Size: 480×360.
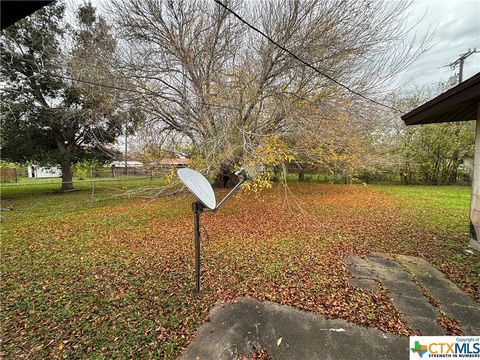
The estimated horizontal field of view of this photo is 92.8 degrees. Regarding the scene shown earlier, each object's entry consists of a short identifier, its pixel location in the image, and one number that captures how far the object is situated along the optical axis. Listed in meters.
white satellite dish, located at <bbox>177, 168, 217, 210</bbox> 2.11
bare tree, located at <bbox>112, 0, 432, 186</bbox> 5.60
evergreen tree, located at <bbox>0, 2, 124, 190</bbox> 6.70
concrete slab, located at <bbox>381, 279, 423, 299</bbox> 2.63
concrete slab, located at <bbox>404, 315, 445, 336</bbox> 2.02
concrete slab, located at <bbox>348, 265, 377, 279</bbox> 3.05
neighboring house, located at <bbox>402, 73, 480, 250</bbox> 3.01
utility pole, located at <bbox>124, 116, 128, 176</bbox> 7.29
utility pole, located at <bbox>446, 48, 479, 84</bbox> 11.03
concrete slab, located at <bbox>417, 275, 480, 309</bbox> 2.47
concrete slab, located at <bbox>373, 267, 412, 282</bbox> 2.99
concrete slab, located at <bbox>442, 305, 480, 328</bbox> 2.13
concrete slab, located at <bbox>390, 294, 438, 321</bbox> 2.28
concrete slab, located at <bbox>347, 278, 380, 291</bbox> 2.76
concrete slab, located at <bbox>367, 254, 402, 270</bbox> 3.35
